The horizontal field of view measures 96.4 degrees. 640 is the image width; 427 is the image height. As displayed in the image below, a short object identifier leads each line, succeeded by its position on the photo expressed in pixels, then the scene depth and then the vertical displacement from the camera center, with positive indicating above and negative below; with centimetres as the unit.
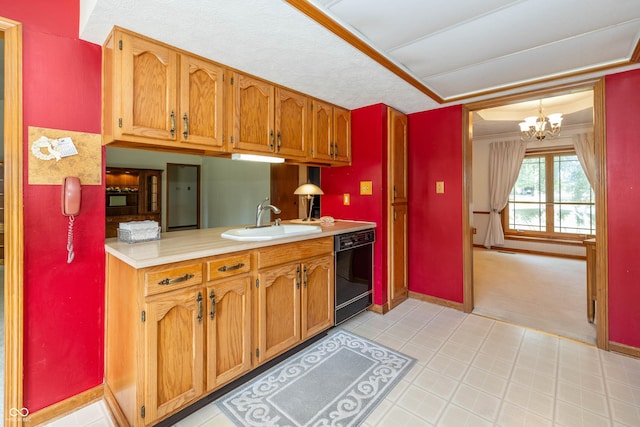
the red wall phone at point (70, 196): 155 +10
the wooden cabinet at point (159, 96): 161 +74
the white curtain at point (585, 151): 515 +114
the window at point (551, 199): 548 +30
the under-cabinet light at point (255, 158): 228 +48
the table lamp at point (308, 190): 295 +25
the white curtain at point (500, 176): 591 +80
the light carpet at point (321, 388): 163 -113
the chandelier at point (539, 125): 378 +127
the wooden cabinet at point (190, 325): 144 -65
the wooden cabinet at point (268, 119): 216 +80
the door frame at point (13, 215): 148 +0
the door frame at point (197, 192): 660 +56
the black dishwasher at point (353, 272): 260 -56
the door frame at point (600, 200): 233 +11
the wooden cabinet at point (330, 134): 279 +84
